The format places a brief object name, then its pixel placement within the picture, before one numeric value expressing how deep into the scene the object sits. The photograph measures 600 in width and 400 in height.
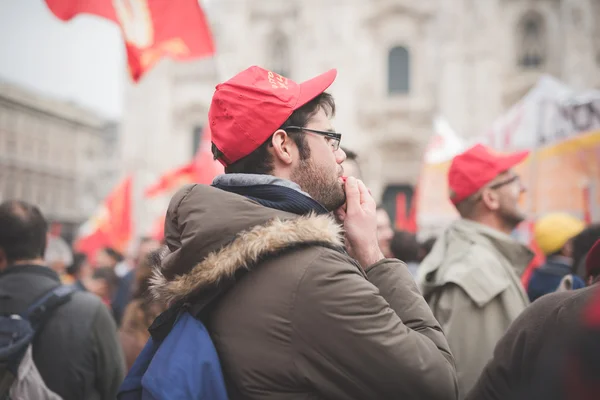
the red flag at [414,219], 11.28
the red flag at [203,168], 10.47
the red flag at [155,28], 5.77
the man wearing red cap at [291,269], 1.51
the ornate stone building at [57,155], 9.26
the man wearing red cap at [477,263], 2.94
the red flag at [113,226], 12.51
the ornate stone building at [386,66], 22.53
